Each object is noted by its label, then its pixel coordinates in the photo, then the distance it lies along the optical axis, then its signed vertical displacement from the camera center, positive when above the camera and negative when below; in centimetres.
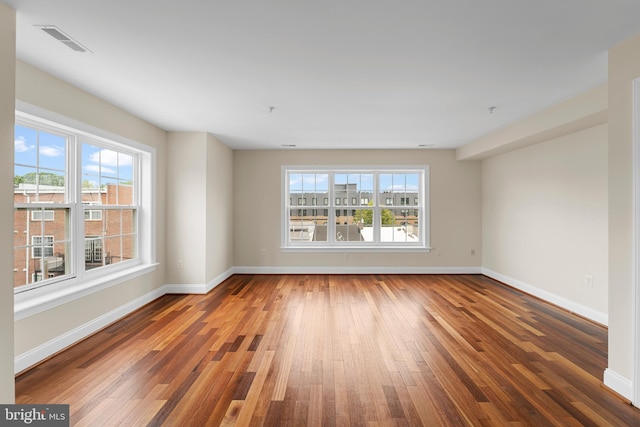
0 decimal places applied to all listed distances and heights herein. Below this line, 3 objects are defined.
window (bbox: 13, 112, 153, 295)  277 +11
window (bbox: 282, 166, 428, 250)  653 +7
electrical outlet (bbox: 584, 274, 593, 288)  384 -82
